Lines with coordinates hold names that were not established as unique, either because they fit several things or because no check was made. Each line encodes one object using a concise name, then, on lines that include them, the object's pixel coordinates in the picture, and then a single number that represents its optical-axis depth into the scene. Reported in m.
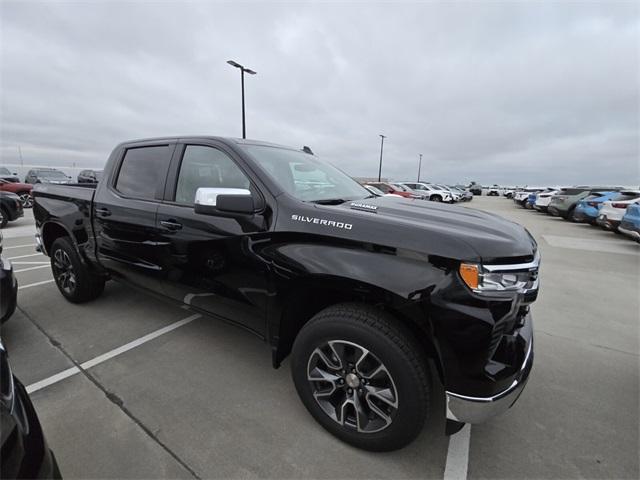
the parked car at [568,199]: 14.82
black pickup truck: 1.62
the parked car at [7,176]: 16.25
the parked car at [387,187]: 19.76
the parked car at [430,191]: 26.09
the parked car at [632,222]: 7.72
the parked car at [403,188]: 23.15
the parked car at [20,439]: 1.02
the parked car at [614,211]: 9.69
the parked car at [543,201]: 18.05
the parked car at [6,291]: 2.83
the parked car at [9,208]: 10.02
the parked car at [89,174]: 20.28
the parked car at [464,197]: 31.51
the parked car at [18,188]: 14.44
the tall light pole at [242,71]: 15.29
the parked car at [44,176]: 18.38
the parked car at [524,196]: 25.30
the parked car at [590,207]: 12.55
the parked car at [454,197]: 27.08
